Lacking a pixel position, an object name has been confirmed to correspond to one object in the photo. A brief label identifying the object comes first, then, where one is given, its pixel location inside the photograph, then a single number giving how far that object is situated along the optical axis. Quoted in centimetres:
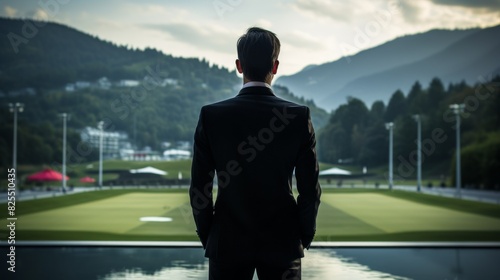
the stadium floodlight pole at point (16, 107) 4886
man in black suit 356
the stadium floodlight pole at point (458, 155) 4746
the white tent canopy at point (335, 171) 8244
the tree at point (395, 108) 13050
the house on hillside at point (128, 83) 19375
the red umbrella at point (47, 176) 6078
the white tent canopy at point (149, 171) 8642
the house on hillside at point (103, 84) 19200
